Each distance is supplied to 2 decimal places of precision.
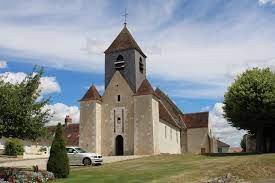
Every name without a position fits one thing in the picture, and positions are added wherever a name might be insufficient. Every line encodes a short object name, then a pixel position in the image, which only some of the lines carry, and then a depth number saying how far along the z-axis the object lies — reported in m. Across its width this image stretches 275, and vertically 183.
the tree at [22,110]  12.43
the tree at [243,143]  34.93
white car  18.58
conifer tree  12.76
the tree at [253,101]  23.46
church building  26.55
